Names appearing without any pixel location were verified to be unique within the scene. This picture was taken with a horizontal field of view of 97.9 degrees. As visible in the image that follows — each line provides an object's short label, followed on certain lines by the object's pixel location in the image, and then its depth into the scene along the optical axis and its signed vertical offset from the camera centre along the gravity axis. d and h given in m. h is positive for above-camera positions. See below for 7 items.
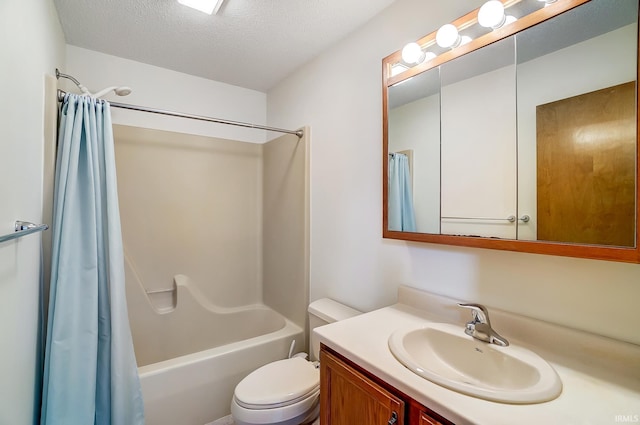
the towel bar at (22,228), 0.71 -0.05
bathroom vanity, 0.69 -0.50
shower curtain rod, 1.48 +0.62
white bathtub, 1.63 -1.00
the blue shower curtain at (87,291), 1.31 -0.41
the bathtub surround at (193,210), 2.20 +0.00
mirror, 0.82 +0.27
